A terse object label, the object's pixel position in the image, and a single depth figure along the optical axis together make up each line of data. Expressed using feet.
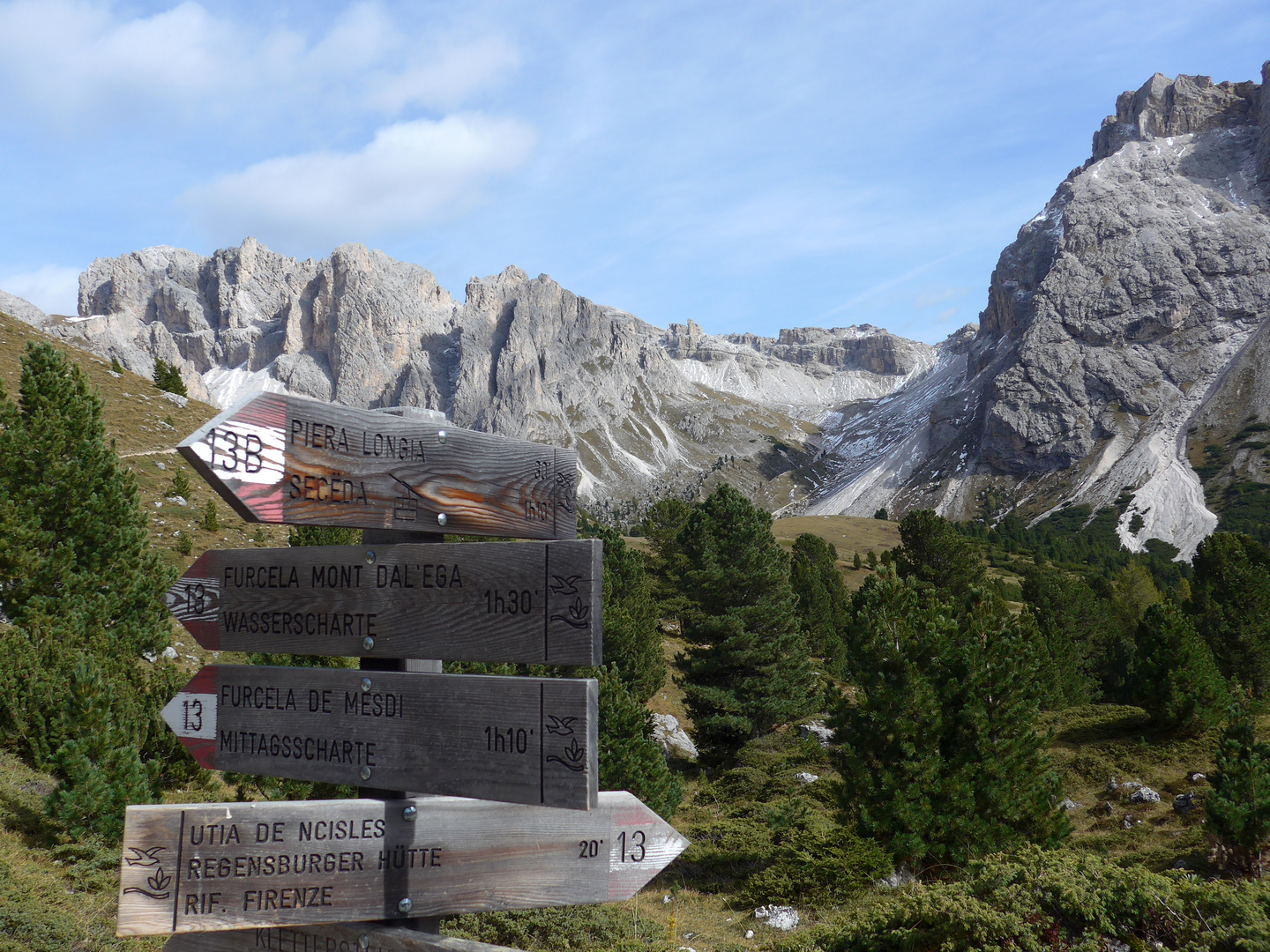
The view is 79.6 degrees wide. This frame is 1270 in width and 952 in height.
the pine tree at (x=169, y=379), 176.04
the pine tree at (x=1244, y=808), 44.65
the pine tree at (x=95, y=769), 31.12
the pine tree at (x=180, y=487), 109.50
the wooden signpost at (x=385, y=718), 10.30
